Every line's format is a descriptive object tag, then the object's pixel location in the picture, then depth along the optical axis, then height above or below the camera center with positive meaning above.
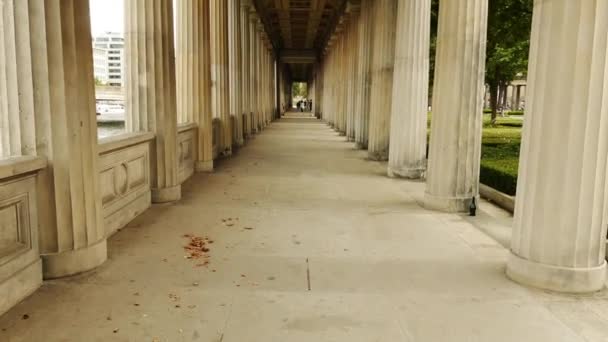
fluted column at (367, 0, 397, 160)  14.87 +0.54
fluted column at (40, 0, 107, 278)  4.93 -0.42
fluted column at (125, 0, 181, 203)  8.48 +0.19
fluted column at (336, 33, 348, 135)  28.75 +0.54
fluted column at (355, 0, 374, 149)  19.41 +0.83
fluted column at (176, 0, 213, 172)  11.81 +0.53
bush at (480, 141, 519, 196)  10.20 -1.58
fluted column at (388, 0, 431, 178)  11.60 +0.18
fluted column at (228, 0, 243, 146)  19.47 +0.95
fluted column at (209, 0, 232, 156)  15.02 +0.70
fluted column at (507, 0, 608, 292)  4.86 -0.49
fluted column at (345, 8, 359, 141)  23.77 +1.05
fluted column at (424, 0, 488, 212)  8.37 -0.09
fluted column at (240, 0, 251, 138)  23.19 +1.43
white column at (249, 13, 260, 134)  27.08 +1.48
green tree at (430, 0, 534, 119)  18.66 +2.58
